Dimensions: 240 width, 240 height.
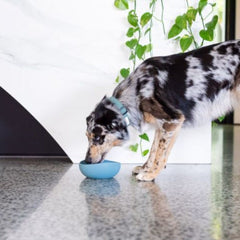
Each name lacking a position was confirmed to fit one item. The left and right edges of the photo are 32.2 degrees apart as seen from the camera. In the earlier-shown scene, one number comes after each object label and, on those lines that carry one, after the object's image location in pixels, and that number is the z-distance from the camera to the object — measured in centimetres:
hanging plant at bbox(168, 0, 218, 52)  312
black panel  363
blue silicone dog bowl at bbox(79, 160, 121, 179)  256
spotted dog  266
